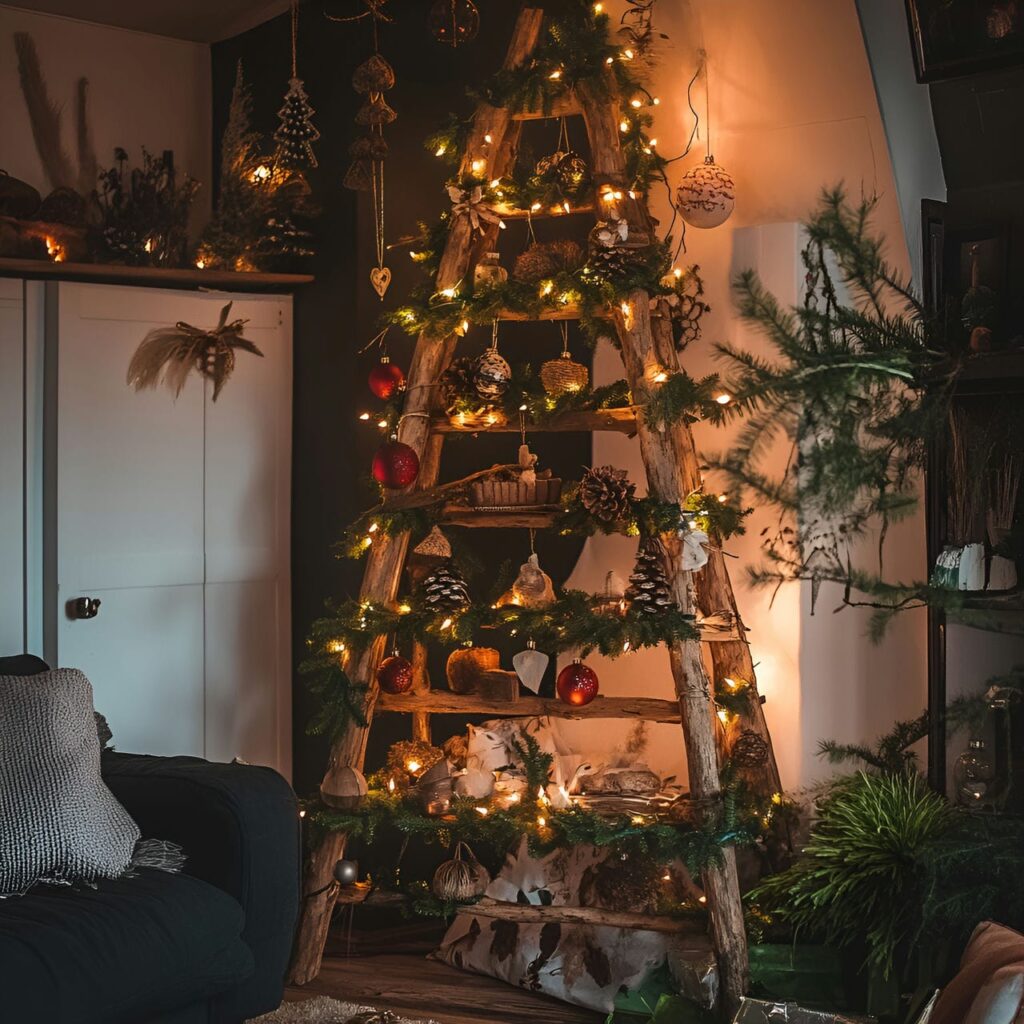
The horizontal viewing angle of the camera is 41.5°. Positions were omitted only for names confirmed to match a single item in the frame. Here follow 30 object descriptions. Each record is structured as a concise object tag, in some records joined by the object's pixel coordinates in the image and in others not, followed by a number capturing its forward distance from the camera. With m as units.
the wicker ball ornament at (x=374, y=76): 3.52
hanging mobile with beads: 3.53
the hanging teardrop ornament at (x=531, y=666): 3.32
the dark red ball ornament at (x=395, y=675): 3.42
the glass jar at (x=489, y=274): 3.40
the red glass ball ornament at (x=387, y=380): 3.54
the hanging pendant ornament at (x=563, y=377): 3.40
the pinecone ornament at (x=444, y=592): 3.36
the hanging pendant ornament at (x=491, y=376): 3.35
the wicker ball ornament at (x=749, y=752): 3.28
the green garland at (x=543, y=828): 3.09
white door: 3.88
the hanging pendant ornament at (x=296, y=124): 3.81
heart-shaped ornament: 3.72
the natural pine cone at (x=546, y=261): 3.35
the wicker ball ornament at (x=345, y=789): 3.38
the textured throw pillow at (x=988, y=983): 2.20
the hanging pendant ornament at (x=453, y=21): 3.43
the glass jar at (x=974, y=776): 2.85
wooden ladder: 3.17
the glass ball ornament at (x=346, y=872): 3.38
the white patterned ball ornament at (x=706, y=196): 3.39
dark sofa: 2.32
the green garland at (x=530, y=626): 3.11
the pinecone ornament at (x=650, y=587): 3.15
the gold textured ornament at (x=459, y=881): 3.33
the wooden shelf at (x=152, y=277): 3.85
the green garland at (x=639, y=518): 3.17
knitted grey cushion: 2.58
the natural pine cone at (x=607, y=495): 3.18
